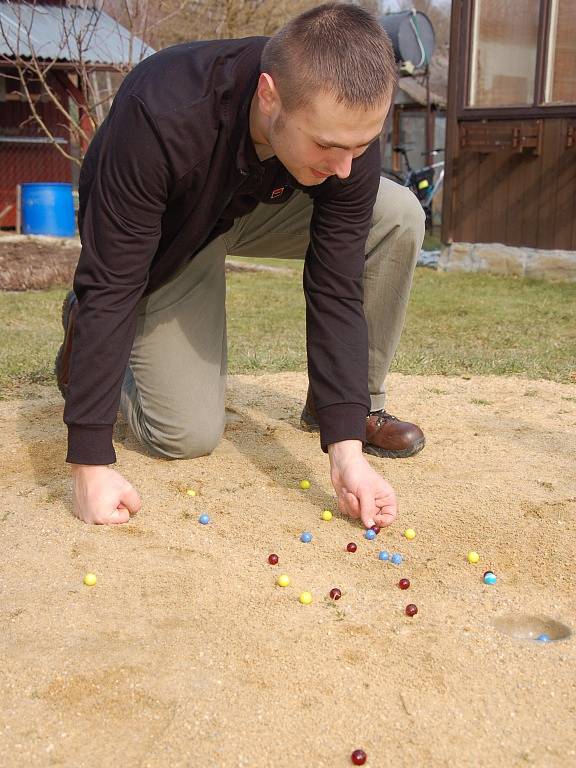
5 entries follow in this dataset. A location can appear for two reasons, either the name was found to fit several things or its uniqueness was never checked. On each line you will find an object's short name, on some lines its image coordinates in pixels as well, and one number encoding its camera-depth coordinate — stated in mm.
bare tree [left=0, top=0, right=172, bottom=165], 11907
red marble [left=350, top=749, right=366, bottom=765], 1711
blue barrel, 12117
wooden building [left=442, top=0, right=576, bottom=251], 8883
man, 2264
